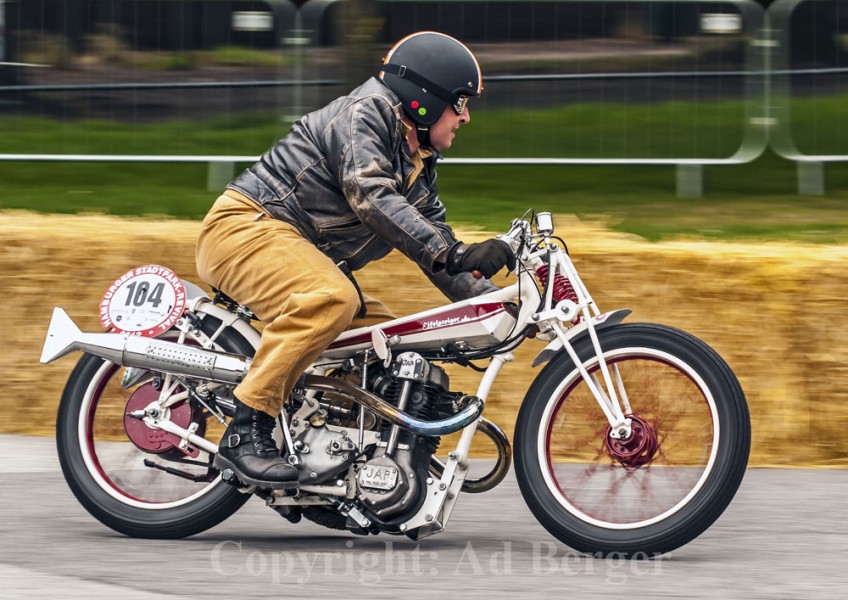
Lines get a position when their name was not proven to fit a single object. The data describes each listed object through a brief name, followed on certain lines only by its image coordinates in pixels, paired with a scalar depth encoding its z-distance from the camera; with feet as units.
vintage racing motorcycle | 30.73
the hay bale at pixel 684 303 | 40.31
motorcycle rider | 30.64
